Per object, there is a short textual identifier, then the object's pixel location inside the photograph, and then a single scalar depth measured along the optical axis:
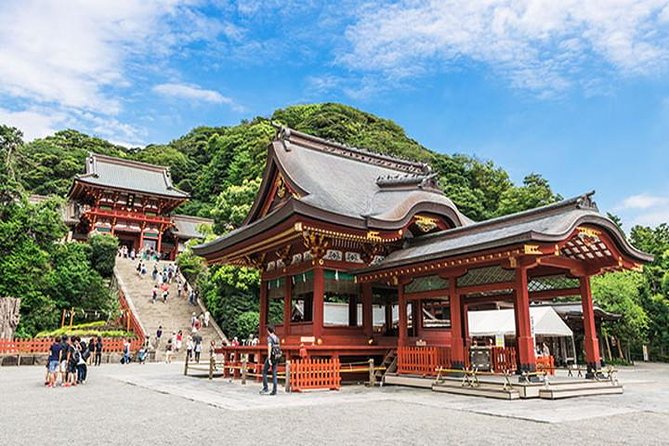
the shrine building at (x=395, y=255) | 11.21
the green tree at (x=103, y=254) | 34.97
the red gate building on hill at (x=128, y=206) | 44.09
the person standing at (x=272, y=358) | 11.33
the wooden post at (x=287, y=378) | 11.93
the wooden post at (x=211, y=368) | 15.42
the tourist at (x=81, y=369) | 14.29
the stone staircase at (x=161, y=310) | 27.54
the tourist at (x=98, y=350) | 22.03
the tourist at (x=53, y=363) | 13.41
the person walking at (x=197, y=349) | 23.03
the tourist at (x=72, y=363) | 14.02
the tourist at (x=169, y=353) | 24.18
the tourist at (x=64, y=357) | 13.80
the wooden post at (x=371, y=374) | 13.12
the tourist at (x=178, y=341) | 26.10
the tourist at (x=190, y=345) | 22.21
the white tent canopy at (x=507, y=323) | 20.52
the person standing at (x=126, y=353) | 23.22
